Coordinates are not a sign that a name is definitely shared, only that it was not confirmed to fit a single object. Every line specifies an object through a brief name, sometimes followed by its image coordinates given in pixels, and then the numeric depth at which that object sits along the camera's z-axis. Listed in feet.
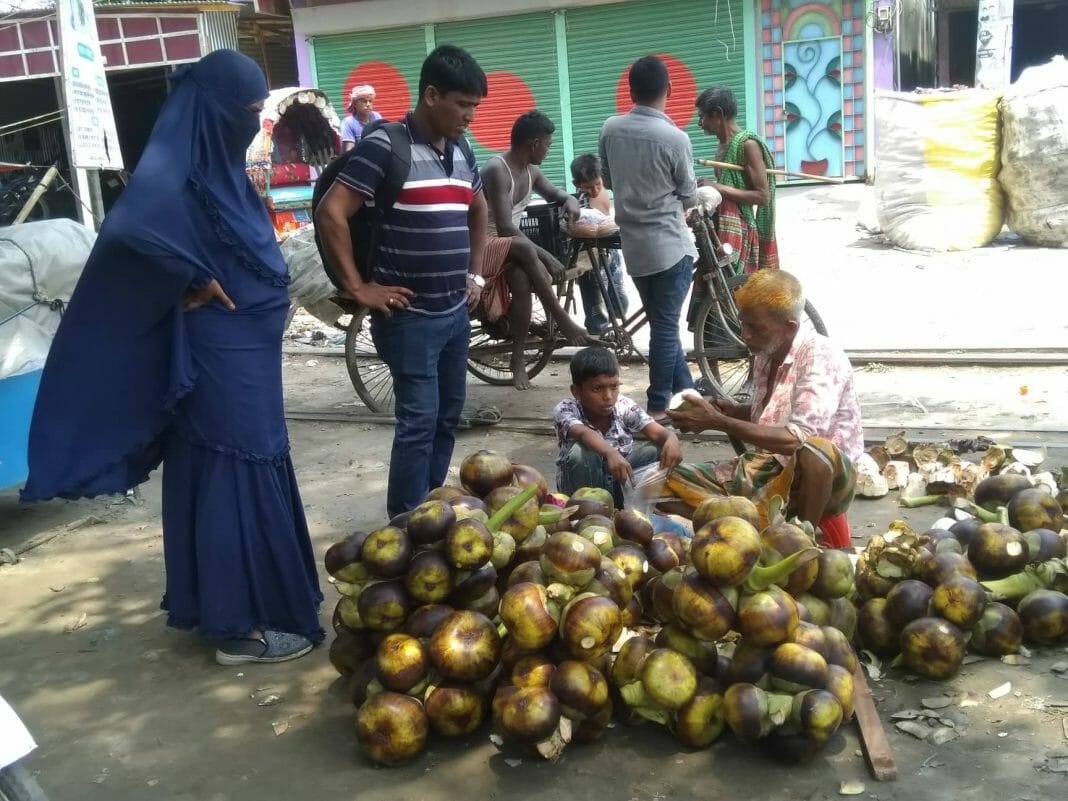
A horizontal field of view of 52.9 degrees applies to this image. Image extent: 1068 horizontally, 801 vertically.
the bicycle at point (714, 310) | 21.44
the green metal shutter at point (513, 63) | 51.88
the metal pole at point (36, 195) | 19.87
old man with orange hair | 12.41
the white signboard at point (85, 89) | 22.17
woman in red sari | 21.75
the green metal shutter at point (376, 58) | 53.83
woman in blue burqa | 11.47
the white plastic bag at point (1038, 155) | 34.68
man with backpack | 13.46
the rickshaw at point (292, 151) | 45.37
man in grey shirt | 19.20
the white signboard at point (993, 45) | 42.91
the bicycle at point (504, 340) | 23.12
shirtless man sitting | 21.30
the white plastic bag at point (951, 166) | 36.27
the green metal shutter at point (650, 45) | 49.44
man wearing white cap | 40.32
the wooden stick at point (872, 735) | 9.46
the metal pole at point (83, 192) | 24.48
